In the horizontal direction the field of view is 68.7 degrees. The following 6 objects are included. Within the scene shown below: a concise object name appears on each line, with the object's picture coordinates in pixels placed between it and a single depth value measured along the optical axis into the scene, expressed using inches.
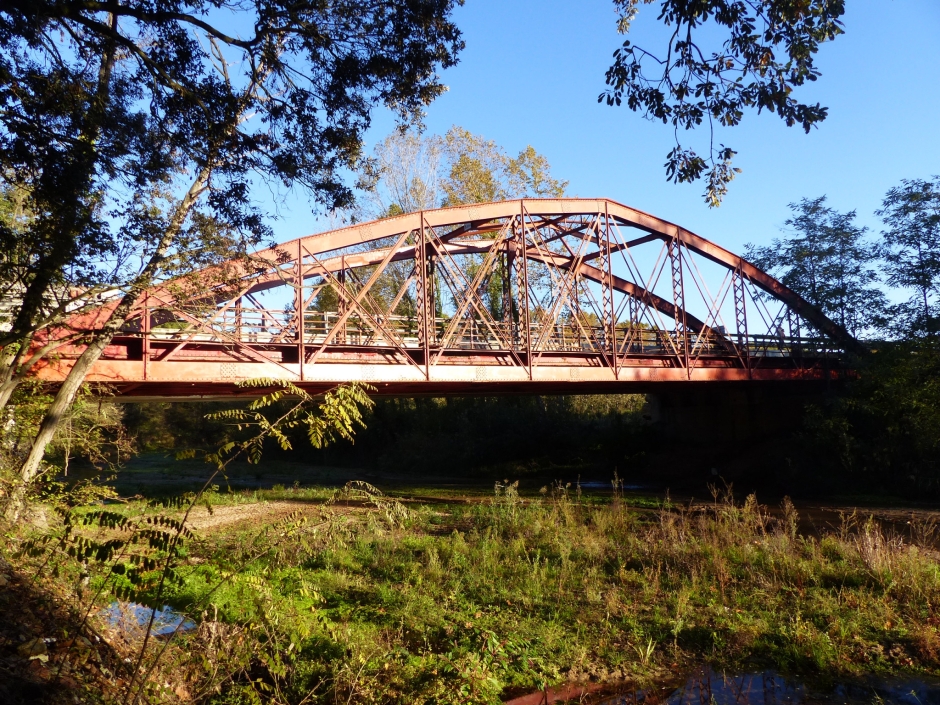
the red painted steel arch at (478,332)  576.1
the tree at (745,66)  250.8
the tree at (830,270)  1042.7
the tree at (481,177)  1233.4
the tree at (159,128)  291.7
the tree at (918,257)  892.6
